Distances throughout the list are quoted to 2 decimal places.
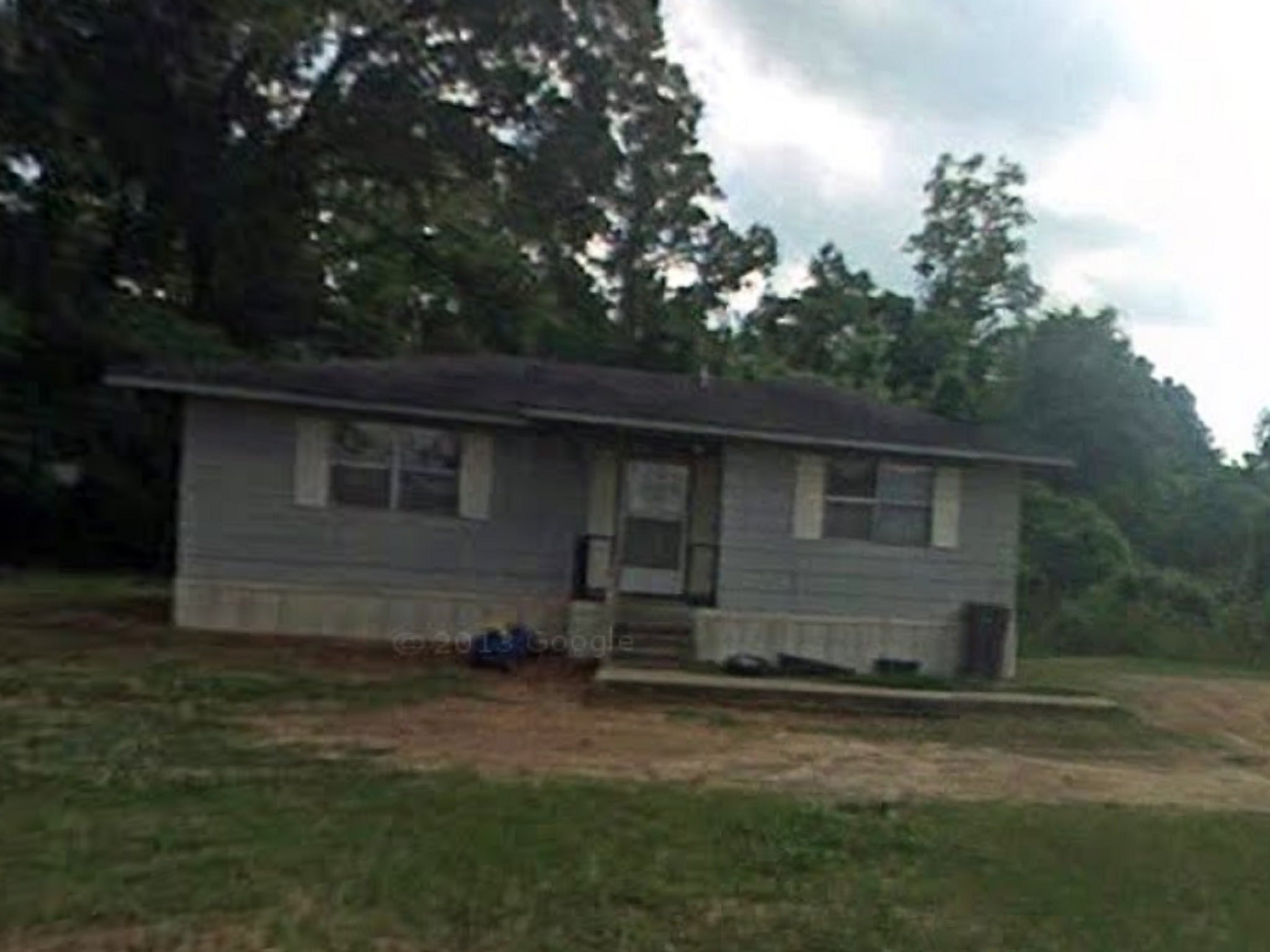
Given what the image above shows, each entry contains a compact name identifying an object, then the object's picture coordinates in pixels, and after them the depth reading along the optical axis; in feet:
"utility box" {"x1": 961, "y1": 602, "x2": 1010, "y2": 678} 46.37
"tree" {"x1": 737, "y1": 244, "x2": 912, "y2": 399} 105.40
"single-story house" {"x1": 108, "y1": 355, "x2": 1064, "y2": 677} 45.34
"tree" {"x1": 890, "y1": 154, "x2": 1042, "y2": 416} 125.80
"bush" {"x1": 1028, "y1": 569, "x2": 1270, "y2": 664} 60.54
